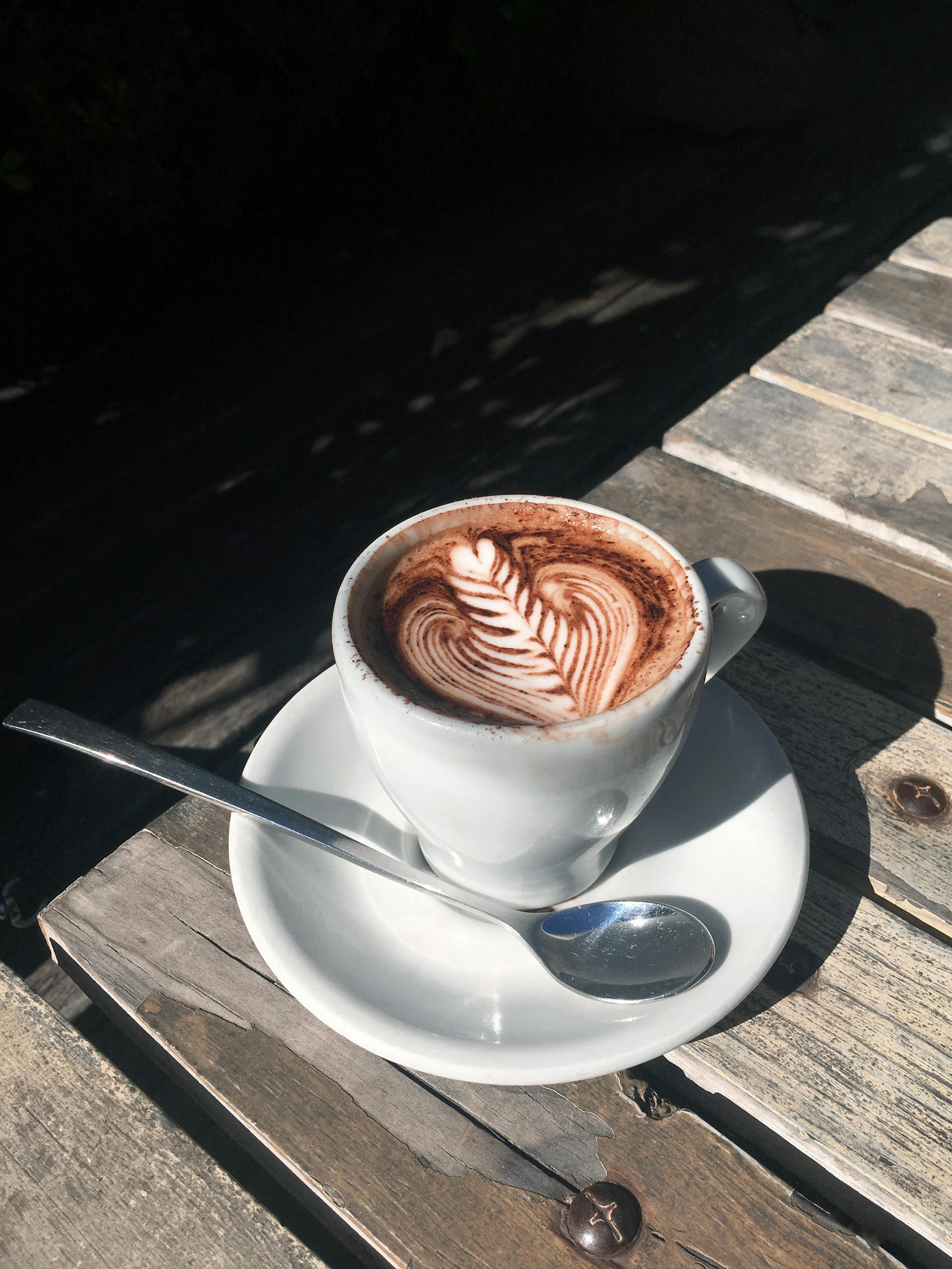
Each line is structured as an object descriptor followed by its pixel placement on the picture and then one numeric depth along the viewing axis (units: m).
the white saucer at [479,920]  0.24
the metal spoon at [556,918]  0.25
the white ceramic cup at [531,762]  0.25
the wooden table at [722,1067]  0.24
